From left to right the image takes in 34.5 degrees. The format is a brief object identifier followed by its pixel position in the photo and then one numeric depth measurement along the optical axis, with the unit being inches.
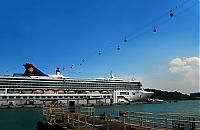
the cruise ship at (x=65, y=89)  4357.8
